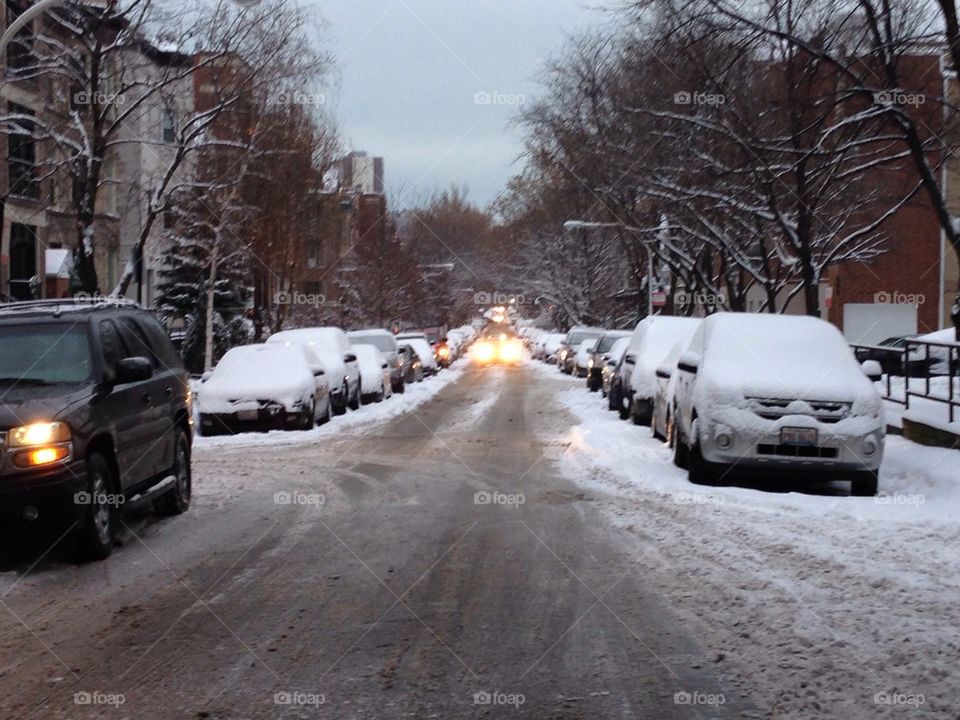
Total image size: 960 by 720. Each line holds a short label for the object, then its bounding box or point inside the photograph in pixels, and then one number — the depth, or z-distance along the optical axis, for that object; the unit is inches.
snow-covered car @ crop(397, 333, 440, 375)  1688.0
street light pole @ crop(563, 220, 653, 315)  1637.6
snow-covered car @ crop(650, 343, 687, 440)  636.1
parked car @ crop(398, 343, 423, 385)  1396.4
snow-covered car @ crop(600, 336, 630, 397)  1027.3
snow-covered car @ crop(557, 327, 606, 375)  1779.0
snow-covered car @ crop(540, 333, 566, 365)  2269.9
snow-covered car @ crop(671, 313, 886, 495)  464.4
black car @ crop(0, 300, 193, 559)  316.5
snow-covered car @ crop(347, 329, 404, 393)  1285.7
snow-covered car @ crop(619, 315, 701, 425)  793.6
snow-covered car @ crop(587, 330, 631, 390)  1236.7
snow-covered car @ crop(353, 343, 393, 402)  1114.7
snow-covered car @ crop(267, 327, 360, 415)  941.2
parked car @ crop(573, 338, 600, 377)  1571.4
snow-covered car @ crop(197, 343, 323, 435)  770.2
